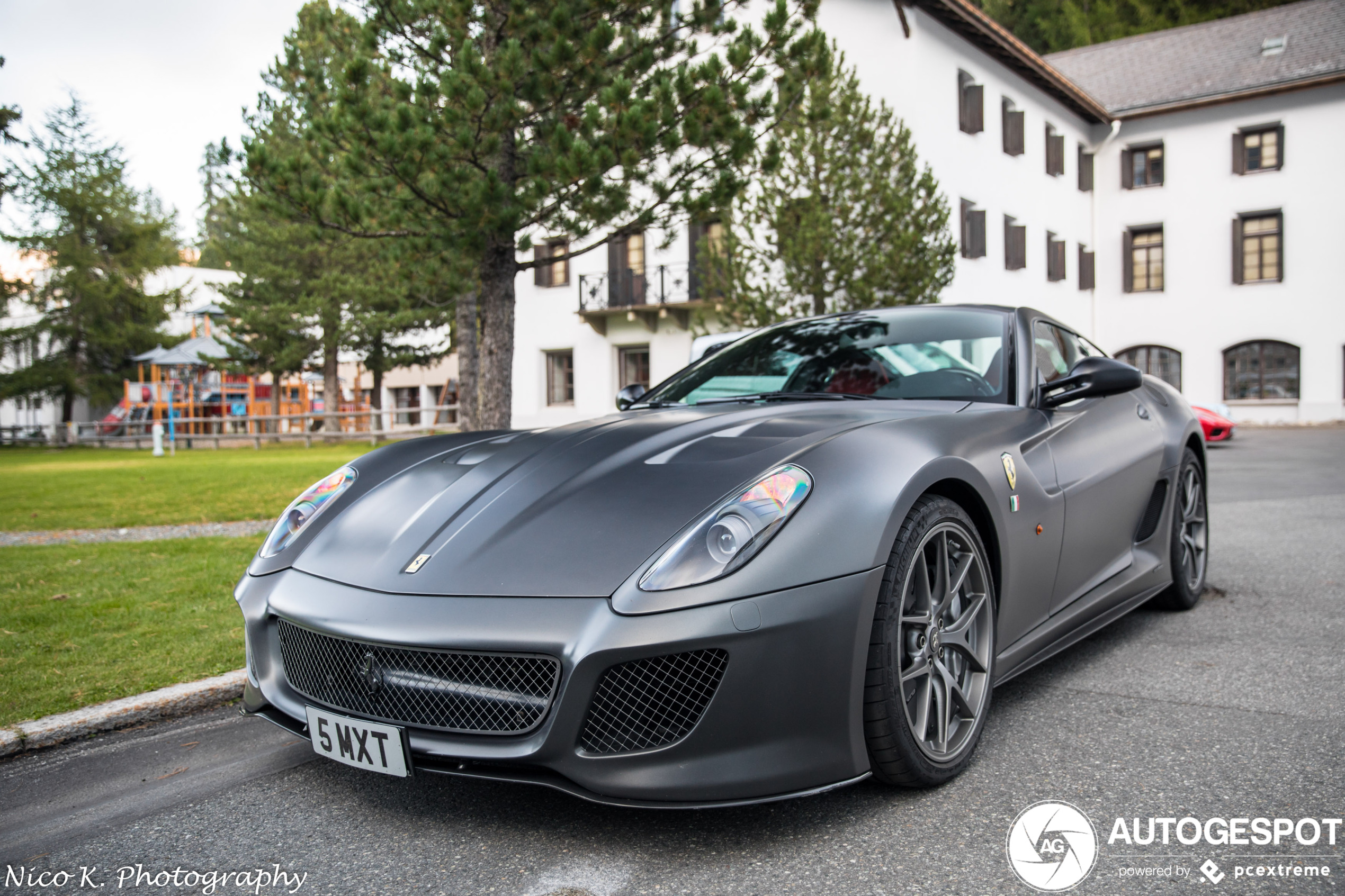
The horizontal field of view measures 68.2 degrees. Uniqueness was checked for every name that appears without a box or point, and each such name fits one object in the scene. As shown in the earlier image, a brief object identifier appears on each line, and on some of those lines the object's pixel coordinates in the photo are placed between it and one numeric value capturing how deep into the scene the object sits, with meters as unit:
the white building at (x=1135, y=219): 22.89
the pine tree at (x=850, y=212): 15.40
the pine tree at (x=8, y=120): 16.72
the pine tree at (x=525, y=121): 7.68
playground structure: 28.55
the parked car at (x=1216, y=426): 18.05
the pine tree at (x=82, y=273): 34.22
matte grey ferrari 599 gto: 2.05
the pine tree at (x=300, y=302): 30.20
